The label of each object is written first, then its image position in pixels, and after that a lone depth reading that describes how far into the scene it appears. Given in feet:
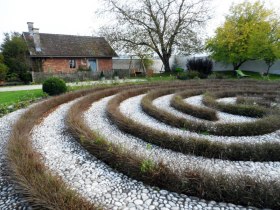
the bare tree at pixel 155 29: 79.13
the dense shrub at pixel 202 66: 69.56
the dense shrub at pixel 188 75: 60.28
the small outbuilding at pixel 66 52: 73.15
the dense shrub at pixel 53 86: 35.60
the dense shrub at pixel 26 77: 63.10
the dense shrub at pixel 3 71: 60.80
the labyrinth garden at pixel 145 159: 8.79
